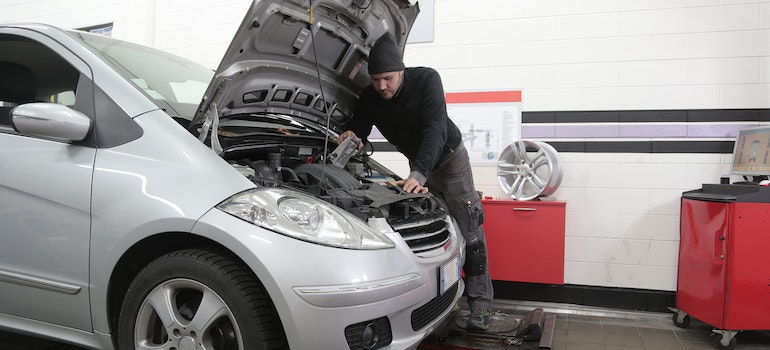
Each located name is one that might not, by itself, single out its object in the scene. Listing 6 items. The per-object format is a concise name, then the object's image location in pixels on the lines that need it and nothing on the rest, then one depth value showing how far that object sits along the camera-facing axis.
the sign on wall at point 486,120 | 3.48
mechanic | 2.19
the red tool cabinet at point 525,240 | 3.14
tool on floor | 2.18
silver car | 1.34
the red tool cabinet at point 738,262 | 2.54
